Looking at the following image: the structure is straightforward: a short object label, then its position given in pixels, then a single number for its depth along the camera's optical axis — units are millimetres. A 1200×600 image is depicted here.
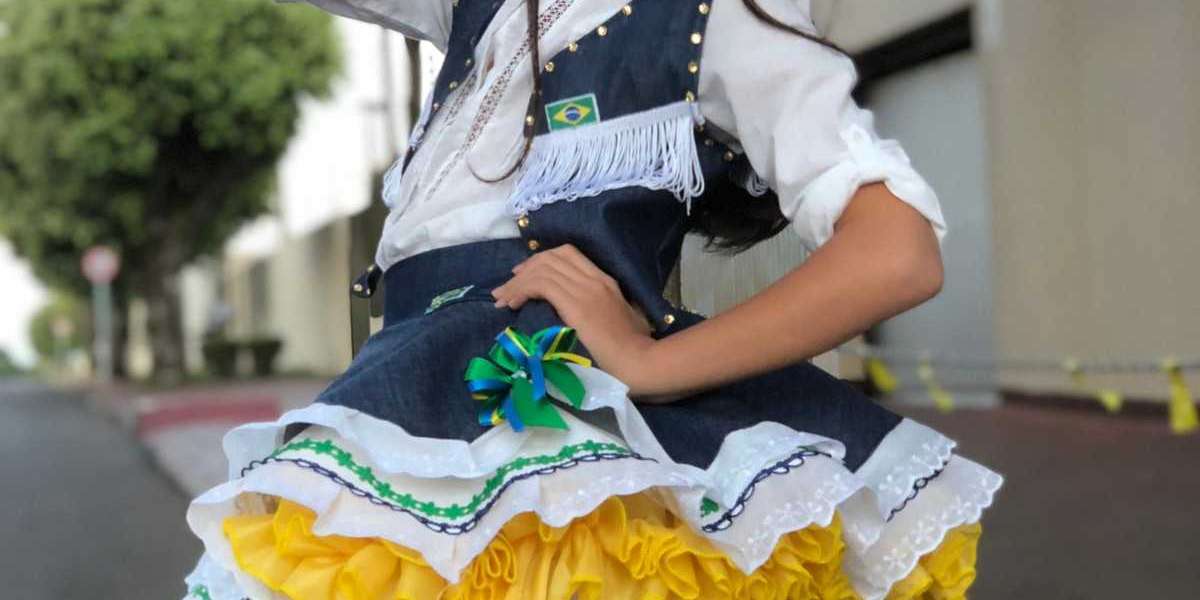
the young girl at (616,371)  1115
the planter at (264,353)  25828
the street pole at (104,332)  26641
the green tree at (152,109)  22156
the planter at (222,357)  26328
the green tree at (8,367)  72250
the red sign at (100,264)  23609
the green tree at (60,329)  49306
